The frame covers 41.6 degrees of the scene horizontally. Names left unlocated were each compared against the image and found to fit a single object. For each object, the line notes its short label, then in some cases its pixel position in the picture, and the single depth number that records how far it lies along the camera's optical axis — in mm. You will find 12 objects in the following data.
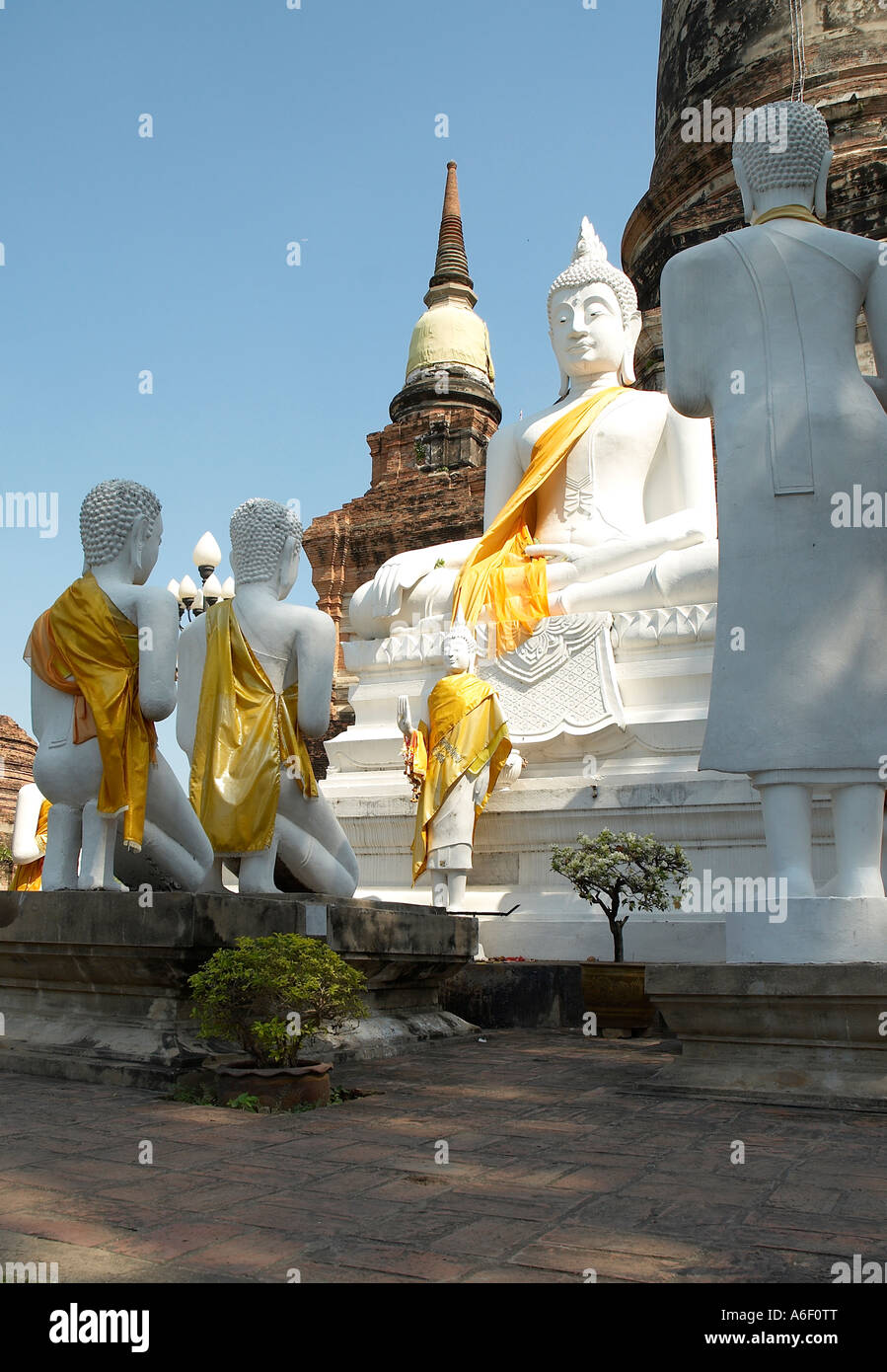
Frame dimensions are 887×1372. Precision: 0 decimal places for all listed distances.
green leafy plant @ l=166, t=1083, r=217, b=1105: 3789
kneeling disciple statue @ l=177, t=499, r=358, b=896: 4777
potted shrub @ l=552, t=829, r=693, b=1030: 5547
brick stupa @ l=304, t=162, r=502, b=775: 22812
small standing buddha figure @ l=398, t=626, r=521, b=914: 7305
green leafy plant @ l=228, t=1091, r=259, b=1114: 3697
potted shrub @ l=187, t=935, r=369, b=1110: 3740
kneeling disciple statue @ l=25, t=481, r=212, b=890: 4383
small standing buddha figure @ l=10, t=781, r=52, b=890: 8148
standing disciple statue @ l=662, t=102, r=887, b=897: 4074
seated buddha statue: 8883
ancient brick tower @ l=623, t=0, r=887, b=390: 13633
